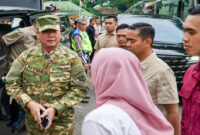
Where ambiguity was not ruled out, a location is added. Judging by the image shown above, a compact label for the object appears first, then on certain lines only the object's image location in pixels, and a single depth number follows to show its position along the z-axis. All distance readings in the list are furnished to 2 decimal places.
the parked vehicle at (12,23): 3.12
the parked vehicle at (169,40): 5.31
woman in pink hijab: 1.23
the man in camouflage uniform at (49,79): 2.29
